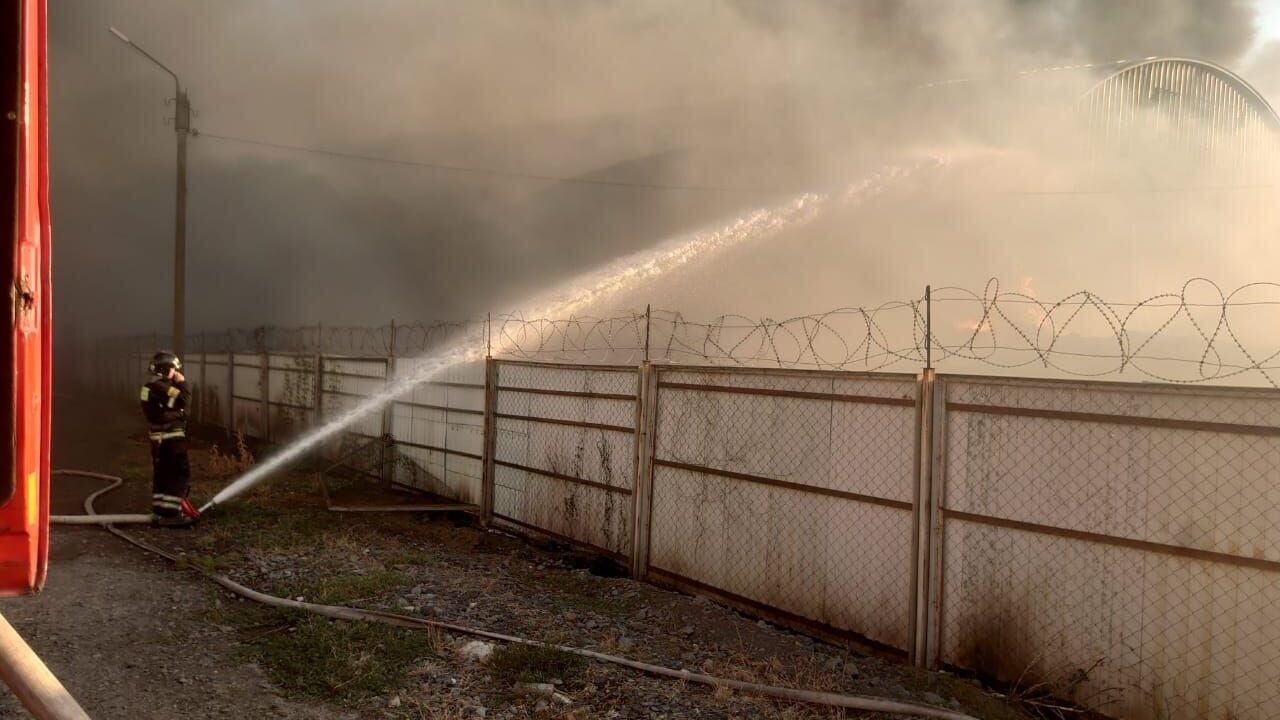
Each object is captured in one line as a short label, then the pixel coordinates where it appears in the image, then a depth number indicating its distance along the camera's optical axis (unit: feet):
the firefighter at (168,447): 29.30
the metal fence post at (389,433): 39.52
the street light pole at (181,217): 56.54
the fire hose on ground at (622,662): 14.90
